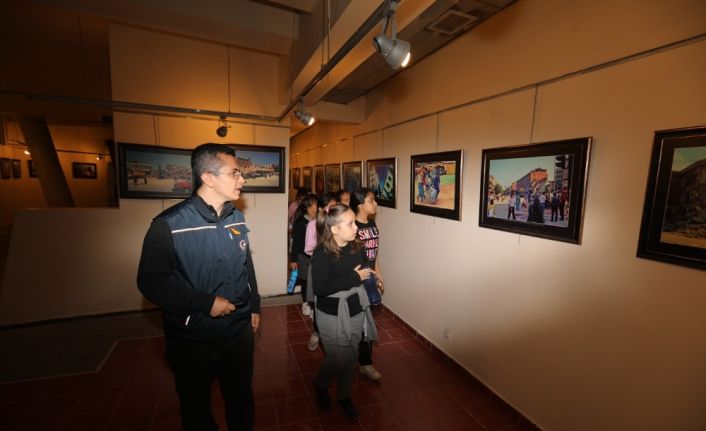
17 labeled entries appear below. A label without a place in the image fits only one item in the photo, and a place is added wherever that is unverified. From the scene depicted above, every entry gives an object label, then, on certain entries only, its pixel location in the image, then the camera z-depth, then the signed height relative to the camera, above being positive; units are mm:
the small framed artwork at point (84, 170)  9828 +263
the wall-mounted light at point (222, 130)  4242 +746
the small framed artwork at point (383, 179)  4270 +102
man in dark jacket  1616 -618
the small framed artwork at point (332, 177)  6121 +161
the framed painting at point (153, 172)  4023 +114
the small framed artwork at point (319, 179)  7091 +128
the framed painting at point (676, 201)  1473 -39
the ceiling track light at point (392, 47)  1667 +799
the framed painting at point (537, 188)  1990 +11
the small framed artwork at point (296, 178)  9173 +189
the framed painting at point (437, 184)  3062 +37
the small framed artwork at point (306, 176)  8077 +221
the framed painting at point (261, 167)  4582 +248
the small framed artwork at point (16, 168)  8016 +228
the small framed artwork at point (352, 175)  5209 +180
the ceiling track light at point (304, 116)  3629 +836
